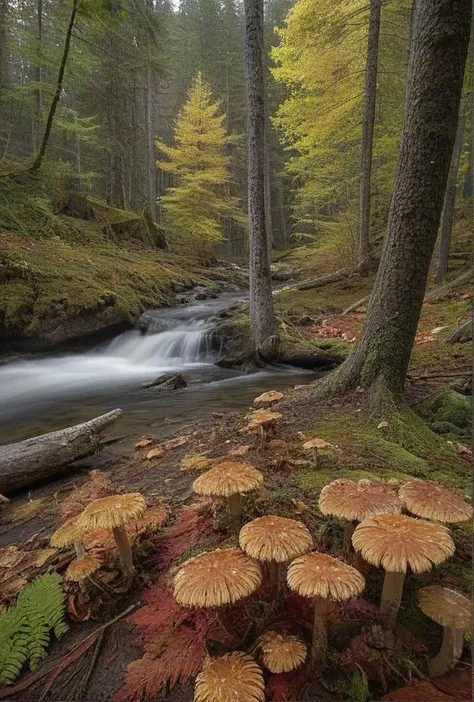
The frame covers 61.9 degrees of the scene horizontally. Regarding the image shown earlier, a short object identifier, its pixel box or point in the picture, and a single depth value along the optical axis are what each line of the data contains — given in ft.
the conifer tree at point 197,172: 71.41
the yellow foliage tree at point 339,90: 35.65
